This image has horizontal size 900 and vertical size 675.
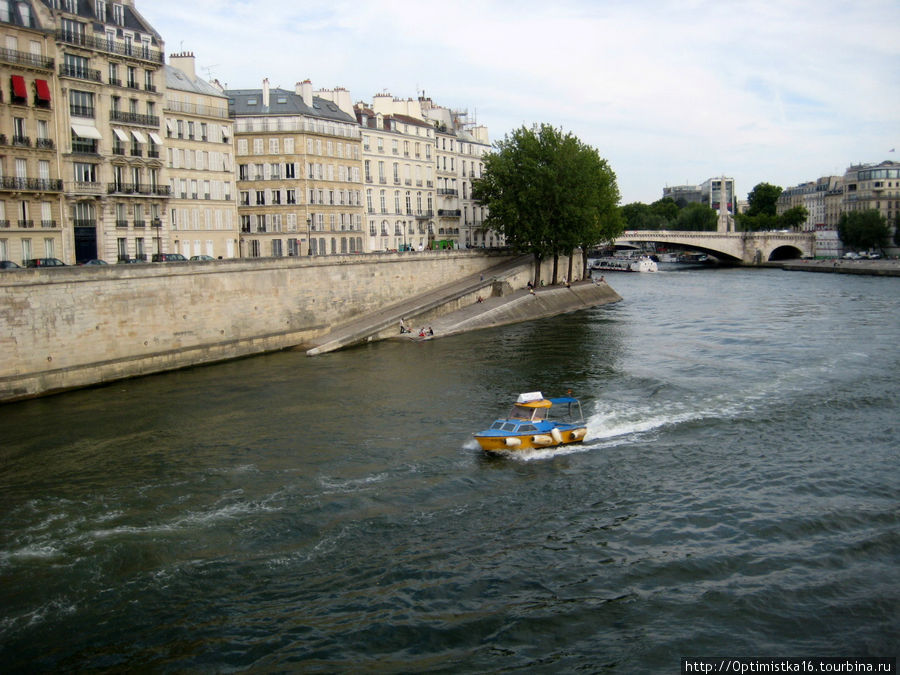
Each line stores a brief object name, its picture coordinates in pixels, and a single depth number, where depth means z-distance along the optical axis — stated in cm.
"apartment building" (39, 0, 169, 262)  4262
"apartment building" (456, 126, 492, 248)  8462
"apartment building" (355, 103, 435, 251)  6931
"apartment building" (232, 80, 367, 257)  6069
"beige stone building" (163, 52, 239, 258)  5112
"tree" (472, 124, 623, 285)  6825
